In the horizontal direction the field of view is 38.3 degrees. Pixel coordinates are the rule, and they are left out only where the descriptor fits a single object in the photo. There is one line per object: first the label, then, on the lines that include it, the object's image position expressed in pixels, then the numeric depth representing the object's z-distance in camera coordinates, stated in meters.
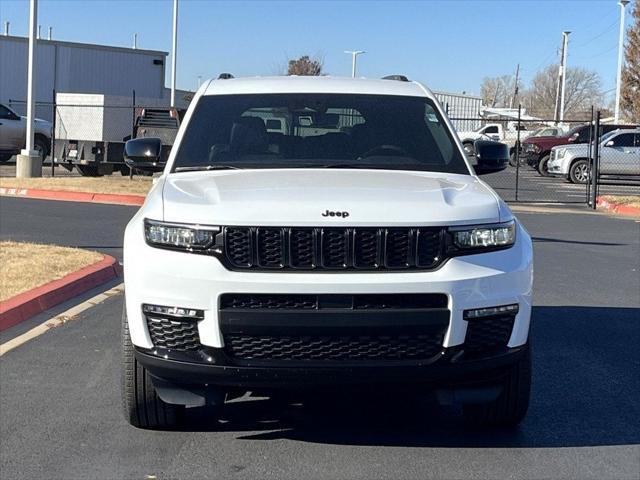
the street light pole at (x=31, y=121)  22.06
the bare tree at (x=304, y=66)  48.47
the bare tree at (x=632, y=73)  39.88
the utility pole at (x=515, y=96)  92.84
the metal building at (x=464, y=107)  45.27
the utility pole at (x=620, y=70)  40.12
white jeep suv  4.13
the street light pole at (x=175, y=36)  31.80
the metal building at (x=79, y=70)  38.75
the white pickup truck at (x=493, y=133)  39.08
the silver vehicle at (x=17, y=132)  27.44
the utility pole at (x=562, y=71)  56.28
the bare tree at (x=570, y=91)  96.81
